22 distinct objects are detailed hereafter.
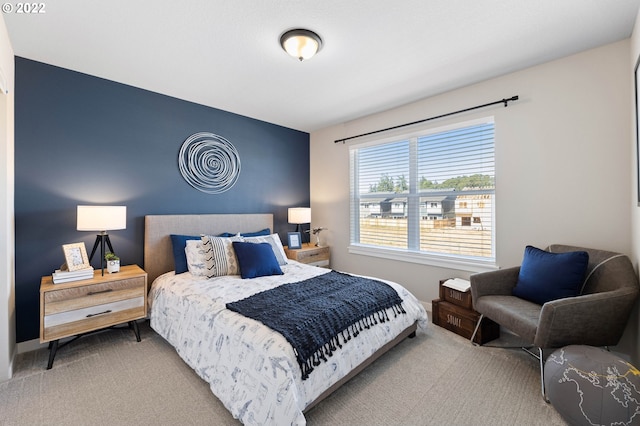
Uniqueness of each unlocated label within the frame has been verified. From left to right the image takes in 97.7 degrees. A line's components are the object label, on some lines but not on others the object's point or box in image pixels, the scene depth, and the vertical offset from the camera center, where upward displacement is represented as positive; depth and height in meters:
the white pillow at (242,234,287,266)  3.26 -0.35
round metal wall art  3.39 +0.65
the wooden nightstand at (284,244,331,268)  3.99 -0.61
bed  1.50 -0.87
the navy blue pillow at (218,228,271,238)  3.46 -0.26
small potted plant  2.59 -0.46
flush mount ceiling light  2.05 +1.30
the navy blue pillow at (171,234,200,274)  2.93 -0.42
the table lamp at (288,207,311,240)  4.16 -0.02
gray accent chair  1.80 -0.68
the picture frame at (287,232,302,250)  4.08 -0.39
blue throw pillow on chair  2.10 -0.49
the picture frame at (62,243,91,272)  2.42 -0.37
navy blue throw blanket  1.67 -0.67
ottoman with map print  1.41 -0.93
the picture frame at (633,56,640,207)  1.83 +0.62
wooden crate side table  2.56 -1.00
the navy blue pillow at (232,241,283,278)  2.80 -0.48
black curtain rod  2.70 +1.10
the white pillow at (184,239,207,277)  2.82 -0.45
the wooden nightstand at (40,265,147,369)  2.16 -0.75
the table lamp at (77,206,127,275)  2.38 -0.03
